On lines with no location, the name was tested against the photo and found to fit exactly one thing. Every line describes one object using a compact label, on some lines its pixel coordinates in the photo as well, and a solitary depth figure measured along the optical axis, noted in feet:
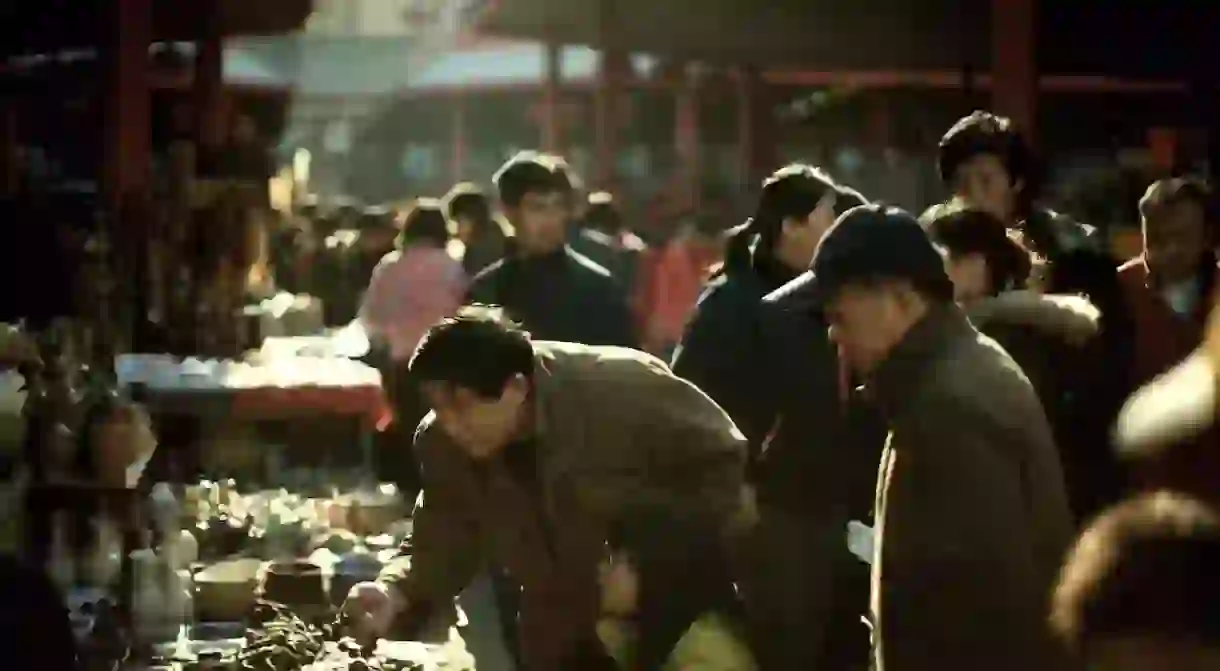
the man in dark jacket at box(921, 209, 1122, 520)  23.44
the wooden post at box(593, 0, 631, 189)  81.66
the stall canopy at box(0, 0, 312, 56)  48.62
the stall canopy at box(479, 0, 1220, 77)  65.67
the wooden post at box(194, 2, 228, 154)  70.03
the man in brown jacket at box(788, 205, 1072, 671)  18.12
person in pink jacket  43.47
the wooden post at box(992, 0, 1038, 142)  50.11
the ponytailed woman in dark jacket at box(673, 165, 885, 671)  25.88
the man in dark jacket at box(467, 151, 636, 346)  32.32
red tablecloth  48.14
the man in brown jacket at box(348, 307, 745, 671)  18.92
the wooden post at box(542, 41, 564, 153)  95.71
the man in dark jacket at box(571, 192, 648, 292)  45.47
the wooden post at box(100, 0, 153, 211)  50.06
